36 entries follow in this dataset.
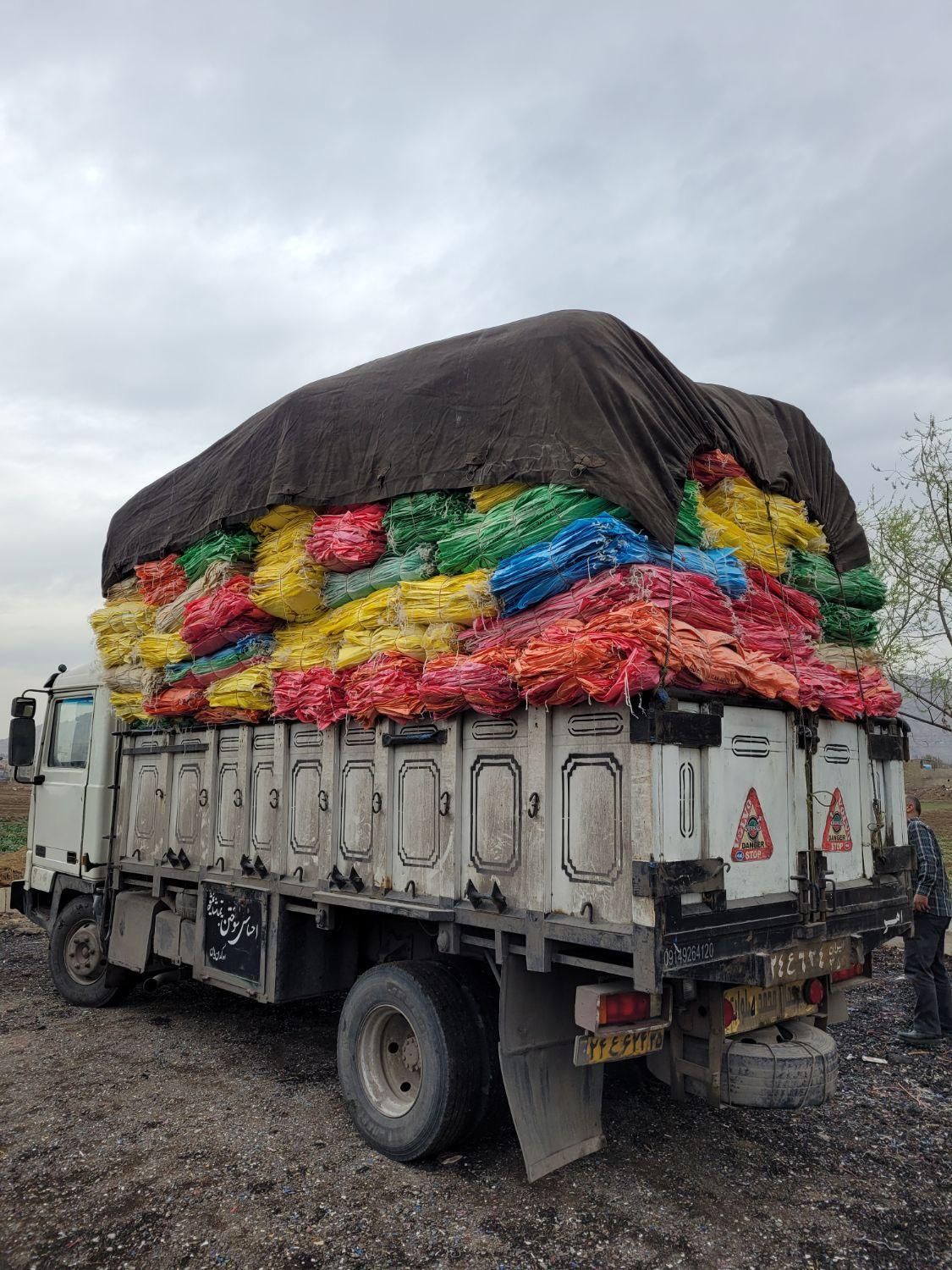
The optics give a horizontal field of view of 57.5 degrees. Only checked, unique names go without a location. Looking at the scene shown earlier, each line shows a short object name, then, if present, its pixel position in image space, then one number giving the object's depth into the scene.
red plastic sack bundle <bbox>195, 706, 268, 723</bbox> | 5.84
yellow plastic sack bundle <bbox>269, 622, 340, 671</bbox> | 5.38
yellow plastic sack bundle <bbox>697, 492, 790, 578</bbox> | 4.45
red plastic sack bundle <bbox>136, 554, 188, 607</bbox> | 6.85
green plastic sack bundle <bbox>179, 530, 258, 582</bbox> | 6.12
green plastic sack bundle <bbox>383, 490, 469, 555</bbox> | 4.78
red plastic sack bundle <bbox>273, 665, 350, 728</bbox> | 5.13
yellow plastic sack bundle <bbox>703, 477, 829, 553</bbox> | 4.75
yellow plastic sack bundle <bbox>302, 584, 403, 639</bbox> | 4.86
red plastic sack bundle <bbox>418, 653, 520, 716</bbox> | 4.09
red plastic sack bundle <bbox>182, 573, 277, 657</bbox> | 5.92
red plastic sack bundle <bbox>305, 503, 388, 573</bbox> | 5.16
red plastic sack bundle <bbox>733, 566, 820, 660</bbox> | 4.34
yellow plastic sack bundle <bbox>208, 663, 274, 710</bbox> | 5.69
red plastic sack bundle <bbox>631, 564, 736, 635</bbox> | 3.75
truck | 3.64
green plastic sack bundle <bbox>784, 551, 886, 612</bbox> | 5.04
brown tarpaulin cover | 4.16
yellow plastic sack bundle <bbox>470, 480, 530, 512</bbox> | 4.41
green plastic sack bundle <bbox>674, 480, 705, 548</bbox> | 4.29
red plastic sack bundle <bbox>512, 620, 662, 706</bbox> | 3.52
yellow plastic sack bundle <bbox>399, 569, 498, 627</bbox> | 4.33
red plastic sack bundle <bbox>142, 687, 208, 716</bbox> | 6.36
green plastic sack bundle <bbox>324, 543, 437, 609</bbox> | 4.81
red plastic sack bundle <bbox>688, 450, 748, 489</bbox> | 4.67
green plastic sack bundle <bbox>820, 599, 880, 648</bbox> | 5.13
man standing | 6.28
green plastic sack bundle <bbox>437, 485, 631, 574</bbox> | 4.05
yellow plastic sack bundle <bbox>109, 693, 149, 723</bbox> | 7.08
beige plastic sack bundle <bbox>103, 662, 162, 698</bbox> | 6.85
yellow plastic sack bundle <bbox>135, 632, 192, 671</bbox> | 6.52
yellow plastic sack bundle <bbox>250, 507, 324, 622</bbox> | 5.51
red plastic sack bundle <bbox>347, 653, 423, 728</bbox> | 4.62
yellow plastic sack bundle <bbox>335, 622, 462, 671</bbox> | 4.51
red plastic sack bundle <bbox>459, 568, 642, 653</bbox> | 3.78
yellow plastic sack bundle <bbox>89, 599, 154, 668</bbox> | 7.14
